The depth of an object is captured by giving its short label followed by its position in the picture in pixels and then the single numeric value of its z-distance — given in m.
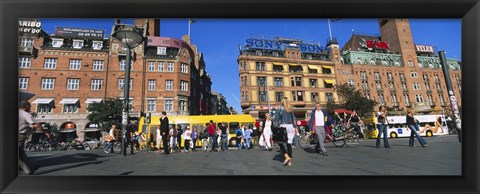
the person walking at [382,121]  6.67
